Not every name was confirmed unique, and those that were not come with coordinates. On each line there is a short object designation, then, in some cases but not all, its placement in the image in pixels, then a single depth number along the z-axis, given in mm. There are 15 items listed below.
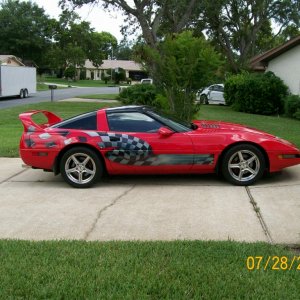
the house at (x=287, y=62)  20516
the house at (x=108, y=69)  103725
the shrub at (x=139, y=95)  22375
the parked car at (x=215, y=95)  28211
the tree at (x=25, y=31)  76375
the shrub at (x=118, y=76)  83500
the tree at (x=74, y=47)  77000
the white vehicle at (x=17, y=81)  30734
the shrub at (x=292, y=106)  18995
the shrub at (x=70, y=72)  78188
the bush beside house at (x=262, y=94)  21500
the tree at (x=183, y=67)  9516
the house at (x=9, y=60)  55494
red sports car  6520
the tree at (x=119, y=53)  127094
